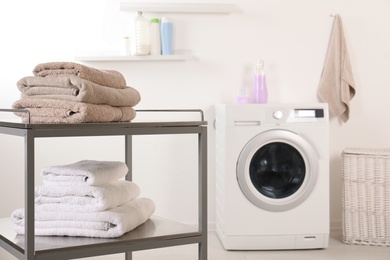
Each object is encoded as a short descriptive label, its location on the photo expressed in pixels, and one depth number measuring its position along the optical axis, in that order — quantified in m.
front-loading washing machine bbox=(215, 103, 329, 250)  3.50
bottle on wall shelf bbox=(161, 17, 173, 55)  3.84
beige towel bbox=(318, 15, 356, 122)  4.00
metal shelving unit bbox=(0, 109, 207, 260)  1.46
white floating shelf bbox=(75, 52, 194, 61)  3.80
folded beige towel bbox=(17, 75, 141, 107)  1.56
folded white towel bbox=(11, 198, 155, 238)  1.68
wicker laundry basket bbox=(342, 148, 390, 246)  3.63
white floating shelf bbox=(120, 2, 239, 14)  3.83
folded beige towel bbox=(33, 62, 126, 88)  1.61
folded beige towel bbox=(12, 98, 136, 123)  1.54
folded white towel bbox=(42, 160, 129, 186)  1.72
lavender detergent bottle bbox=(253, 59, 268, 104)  3.89
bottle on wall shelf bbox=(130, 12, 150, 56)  3.81
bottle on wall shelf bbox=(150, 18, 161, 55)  3.87
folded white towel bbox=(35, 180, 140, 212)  1.70
